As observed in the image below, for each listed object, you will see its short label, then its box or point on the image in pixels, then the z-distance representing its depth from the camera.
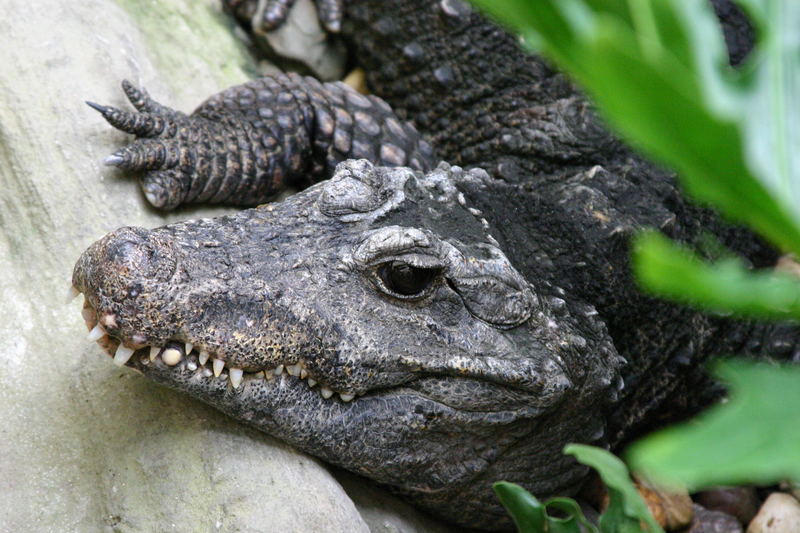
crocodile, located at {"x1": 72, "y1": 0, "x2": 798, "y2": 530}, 4.52
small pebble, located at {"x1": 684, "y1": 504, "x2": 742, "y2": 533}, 6.50
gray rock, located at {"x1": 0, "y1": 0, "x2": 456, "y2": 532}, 4.58
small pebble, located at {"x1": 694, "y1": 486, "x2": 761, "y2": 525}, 6.66
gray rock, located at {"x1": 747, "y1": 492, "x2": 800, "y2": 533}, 6.22
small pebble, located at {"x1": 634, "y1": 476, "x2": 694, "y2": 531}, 6.52
